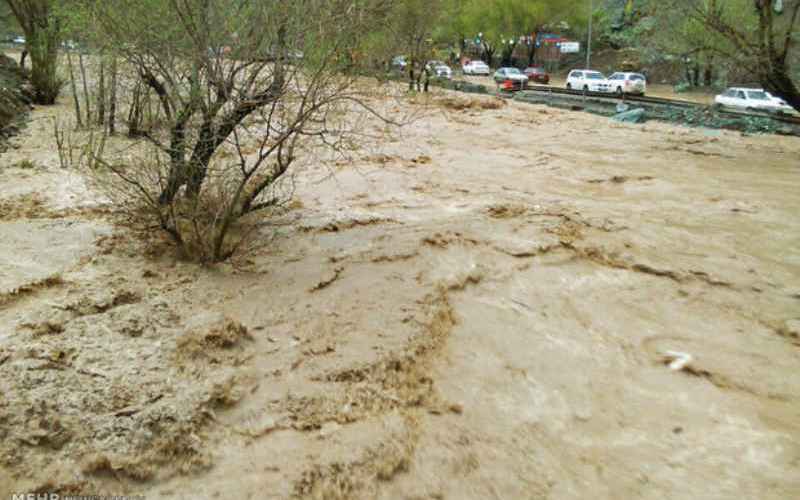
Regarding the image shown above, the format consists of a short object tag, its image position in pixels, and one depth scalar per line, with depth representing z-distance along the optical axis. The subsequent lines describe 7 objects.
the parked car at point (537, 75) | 38.12
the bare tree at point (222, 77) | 5.51
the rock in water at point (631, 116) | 19.82
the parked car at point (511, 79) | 31.38
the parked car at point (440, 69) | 23.53
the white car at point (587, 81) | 29.77
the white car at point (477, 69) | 46.28
